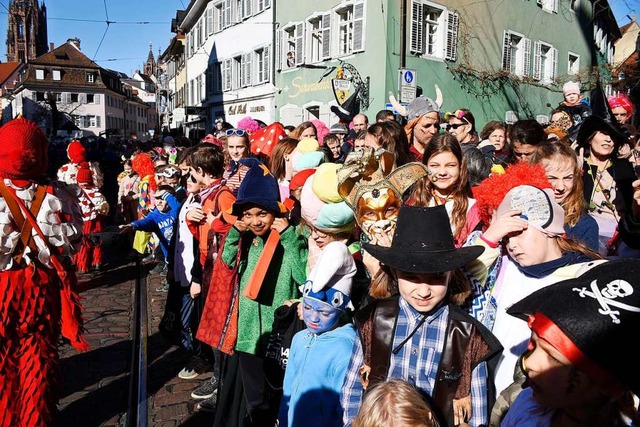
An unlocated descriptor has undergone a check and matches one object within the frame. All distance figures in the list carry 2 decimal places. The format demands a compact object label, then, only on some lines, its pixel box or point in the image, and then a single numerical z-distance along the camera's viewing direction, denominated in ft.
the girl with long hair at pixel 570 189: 10.15
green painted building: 54.65
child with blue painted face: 8.83
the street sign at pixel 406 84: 37.96
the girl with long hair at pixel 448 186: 10.64
